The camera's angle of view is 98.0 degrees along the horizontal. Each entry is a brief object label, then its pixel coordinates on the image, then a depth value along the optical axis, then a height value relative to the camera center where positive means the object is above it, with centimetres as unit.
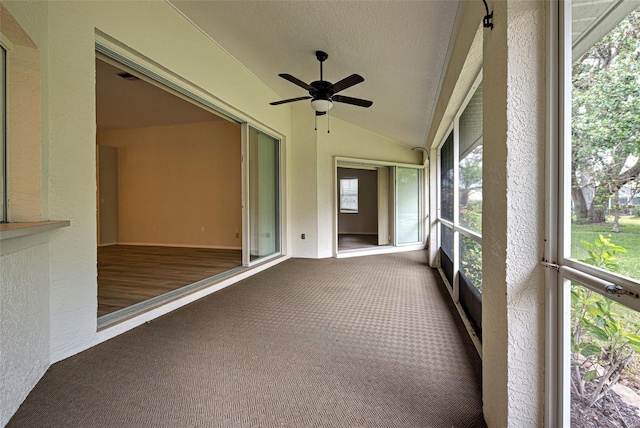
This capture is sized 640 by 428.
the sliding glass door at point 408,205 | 629 +17
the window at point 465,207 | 226 +6
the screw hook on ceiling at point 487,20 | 122 +85
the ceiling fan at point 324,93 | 293 +134
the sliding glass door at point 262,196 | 428 +30
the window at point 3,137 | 155 +44
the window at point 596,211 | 76 +0
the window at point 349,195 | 988 +64
